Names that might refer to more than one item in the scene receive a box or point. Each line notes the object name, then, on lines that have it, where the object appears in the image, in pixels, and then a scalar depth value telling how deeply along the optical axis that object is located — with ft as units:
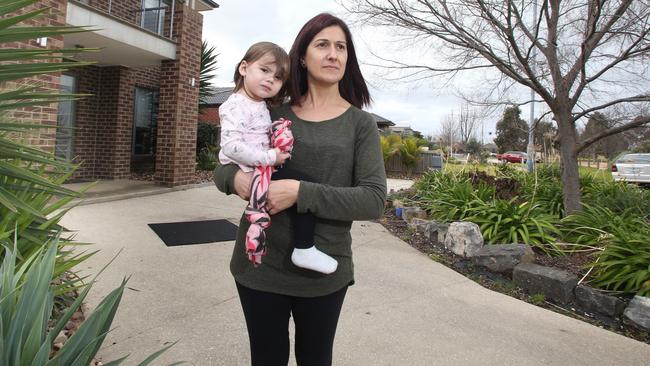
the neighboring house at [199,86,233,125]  72.80
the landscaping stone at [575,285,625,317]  11.76
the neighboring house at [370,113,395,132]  104.58
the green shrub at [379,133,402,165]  55.98
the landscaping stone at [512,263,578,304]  12.73
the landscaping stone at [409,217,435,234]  20.54
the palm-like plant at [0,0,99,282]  5.64
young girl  4.71
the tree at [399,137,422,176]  56.49
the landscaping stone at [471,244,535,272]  14.90
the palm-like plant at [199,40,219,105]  39.55
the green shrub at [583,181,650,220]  20.14
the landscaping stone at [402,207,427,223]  23.80
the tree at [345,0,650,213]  17.35
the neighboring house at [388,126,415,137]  192.32
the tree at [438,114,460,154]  136.92
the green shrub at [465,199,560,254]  17.03
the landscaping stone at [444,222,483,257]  16.85
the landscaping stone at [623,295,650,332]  10.88
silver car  44.14
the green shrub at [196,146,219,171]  39.40
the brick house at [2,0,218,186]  29.86
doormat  16.99
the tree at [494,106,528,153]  154.96
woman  4.89
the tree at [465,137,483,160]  133.89
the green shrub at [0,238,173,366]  2.60
